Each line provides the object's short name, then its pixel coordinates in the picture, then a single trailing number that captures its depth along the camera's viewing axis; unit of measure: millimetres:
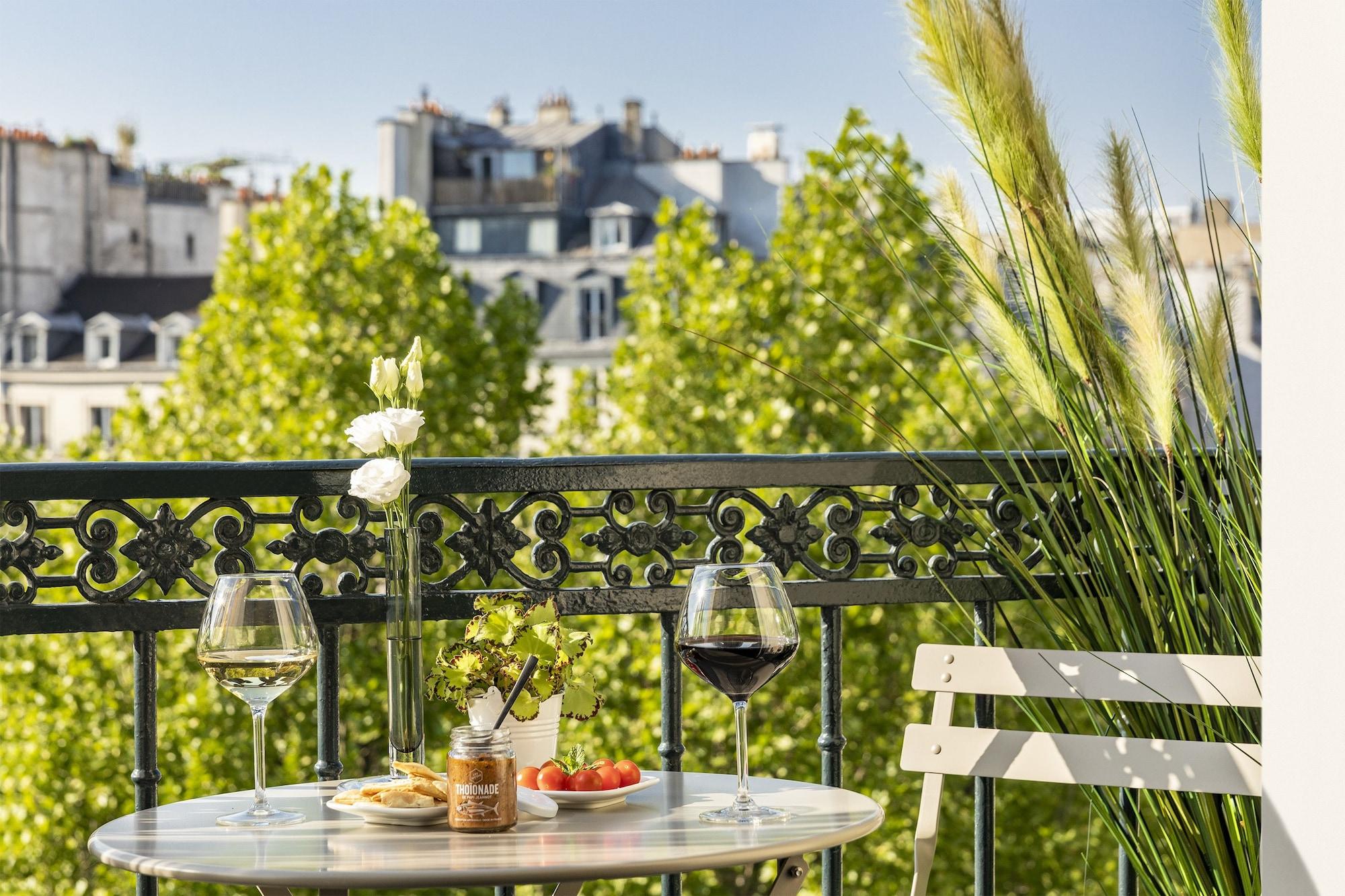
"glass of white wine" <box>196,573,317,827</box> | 2827
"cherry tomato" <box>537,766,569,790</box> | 2887
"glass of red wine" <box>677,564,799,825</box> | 2879
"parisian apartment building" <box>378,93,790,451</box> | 44671
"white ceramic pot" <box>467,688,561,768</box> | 2967
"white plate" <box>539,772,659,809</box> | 2866
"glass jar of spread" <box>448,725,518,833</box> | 2779
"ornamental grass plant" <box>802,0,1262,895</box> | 3167
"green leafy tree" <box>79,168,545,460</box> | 19369
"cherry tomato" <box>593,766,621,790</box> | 2896
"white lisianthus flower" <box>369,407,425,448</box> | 2979
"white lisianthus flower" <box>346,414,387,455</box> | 2974
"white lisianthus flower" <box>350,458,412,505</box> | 2934
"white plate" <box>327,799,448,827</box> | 2811
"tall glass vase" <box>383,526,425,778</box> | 2985
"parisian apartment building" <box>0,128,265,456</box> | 44866
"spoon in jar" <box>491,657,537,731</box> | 2877
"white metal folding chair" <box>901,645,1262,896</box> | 3147
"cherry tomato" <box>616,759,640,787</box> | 2915
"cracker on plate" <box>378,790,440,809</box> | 2822
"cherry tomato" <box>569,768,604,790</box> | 2882
